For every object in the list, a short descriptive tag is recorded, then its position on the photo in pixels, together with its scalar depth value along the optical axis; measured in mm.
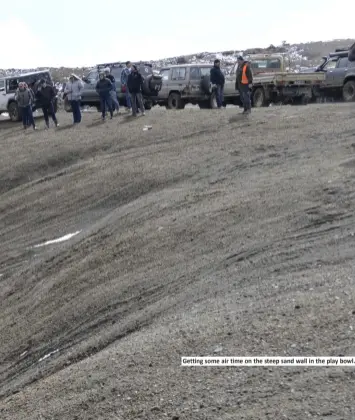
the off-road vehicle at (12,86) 34125
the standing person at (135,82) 25750
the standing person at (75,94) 27141
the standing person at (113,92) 27439
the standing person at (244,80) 22328
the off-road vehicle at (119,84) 30578
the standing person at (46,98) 27906
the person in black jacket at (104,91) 26641
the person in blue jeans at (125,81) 29156
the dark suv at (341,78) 27328
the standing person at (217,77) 26578
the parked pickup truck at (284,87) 28594
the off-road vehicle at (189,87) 30344
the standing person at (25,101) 28922
